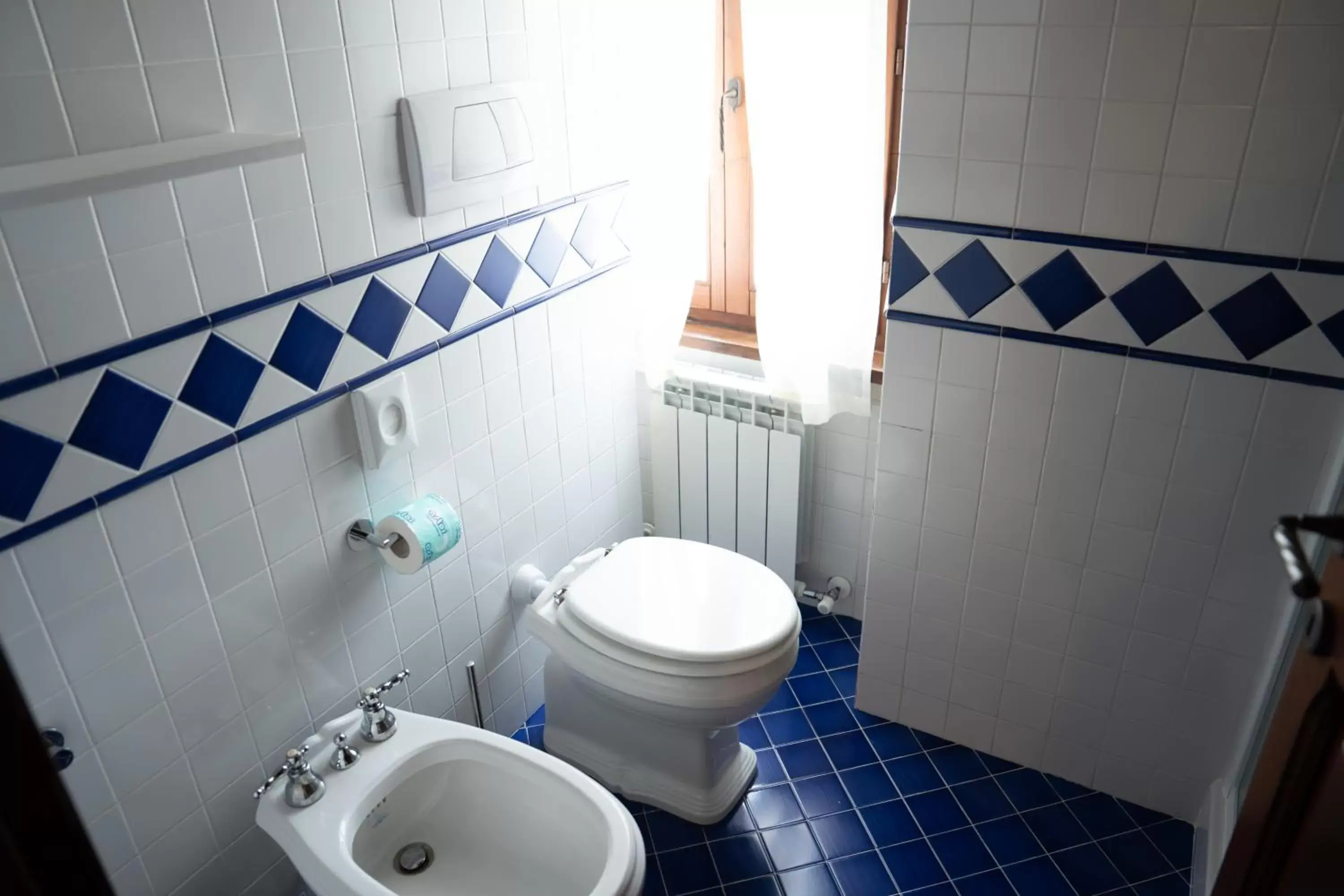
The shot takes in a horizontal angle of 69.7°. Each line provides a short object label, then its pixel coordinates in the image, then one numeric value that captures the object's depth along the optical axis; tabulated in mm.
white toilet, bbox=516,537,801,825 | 1816
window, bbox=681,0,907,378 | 2139
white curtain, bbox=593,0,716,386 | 2072
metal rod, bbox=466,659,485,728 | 2105
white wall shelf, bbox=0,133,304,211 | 997
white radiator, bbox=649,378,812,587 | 2350
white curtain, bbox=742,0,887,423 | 1896
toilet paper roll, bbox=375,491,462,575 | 1708
